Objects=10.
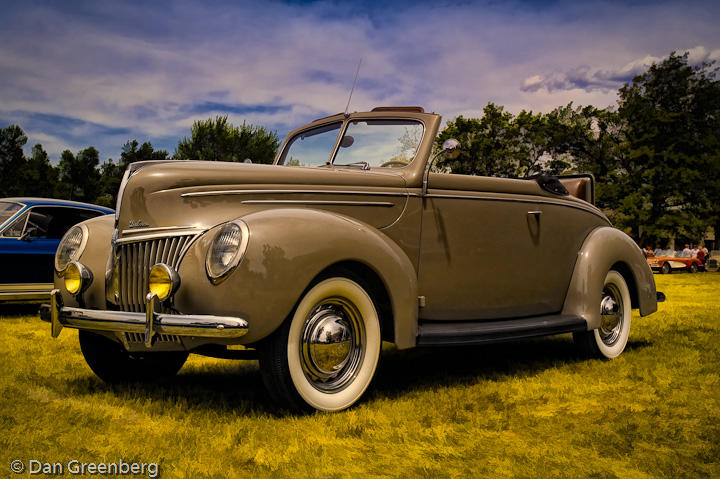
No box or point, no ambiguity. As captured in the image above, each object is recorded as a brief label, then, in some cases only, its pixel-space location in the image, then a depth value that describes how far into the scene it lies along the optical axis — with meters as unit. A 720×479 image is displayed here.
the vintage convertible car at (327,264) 3.40
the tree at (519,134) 24.33
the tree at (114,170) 39.06
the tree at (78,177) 39.04
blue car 8.55
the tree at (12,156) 38.08
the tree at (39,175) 37.19
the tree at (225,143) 38.94
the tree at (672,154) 34.62
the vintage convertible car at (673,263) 28.64
